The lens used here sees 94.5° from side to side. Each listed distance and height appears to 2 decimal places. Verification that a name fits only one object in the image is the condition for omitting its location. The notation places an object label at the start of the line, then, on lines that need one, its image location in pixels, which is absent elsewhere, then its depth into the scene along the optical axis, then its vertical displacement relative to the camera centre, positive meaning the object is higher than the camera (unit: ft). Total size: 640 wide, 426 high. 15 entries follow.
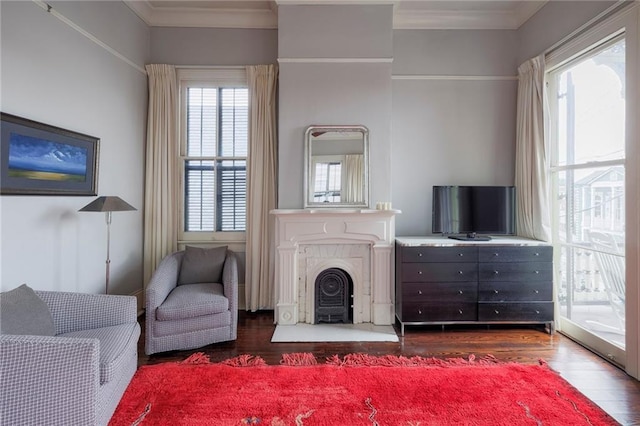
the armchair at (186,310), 8.29 -2.71
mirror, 10.79 +1.74
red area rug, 6.01 -4.04
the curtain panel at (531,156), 10.45 +2.25
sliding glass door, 8.36 +0.81
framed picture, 6.73 +1.44
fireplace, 10.50 -1.69
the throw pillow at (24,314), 5.46 -1.93
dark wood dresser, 9.89 -2.18
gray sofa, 4.56 -2.70
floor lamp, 8.41 +0.27
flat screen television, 10.71 +0.26
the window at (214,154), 12.26 +2.58
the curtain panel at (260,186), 11.69 +1.19
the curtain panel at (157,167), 11.66 +1.92
